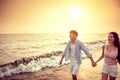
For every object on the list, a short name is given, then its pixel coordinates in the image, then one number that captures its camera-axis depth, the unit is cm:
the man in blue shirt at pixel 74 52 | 393
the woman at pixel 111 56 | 331
